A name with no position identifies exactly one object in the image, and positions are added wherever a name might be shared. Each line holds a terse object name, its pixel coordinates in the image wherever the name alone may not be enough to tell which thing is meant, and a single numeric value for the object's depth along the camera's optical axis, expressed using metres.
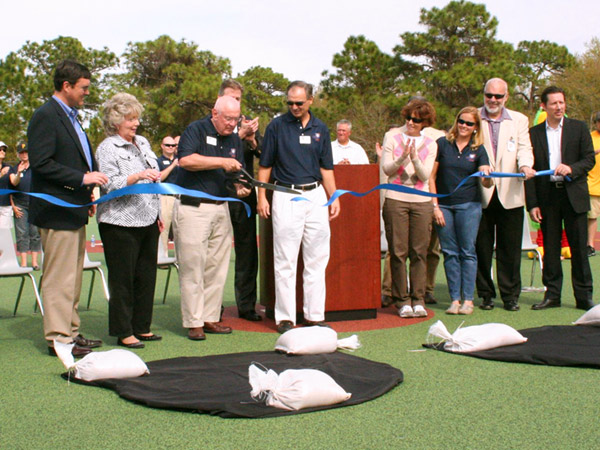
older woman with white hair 5.45
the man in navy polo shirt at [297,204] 6.08
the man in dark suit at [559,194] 6.98
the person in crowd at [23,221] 10.99
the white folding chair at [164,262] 7.56
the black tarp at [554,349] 4.77
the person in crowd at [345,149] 10.77
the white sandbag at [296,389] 3.79
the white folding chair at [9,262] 6.75
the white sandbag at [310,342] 5.10
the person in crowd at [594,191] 11.30
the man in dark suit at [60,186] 5.05
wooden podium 6.67
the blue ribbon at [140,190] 5.34
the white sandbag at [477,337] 5.11
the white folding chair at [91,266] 7.21
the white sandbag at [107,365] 4.41
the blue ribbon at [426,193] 6.66
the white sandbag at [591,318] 5.94
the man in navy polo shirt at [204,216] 5.80
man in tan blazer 6.94
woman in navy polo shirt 6.82
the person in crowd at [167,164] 10.78
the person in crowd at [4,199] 10.88
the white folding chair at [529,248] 8.25
